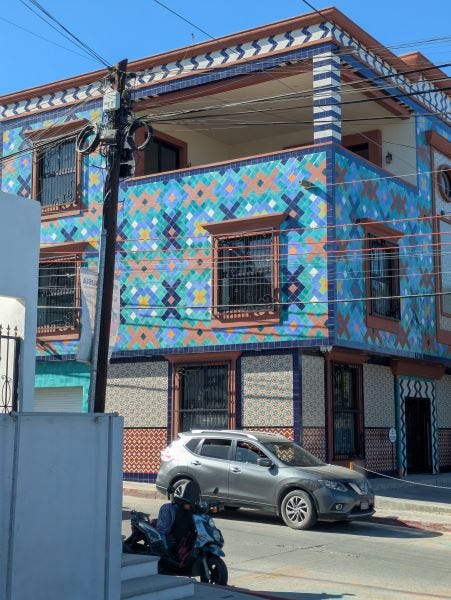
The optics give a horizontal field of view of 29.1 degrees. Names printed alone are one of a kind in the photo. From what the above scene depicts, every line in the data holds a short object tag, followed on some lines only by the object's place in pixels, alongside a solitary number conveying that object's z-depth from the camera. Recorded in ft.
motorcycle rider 33.53
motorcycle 33.60
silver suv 51.47
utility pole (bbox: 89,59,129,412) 46.16
